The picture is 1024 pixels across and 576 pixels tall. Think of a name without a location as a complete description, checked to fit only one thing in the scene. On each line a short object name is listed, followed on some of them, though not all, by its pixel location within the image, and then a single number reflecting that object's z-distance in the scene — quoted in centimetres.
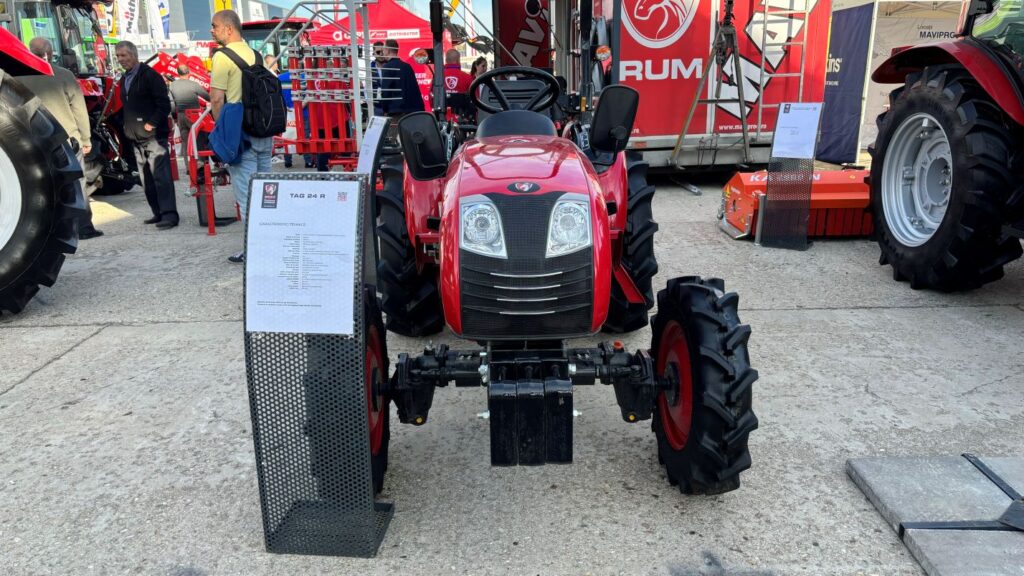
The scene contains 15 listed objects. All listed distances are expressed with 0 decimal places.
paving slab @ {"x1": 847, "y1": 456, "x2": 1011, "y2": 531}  256
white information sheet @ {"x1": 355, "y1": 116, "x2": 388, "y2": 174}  380
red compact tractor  249
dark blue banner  977
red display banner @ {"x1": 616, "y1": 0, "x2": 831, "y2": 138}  843
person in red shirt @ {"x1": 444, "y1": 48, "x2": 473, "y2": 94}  1130
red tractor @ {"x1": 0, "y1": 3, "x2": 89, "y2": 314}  473
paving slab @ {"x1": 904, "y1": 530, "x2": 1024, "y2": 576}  229
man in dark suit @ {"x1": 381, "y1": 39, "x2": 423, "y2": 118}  957
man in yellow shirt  589
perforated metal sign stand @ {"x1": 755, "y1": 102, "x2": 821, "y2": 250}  601
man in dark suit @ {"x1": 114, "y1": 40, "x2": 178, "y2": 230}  715
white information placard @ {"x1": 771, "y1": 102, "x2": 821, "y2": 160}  599
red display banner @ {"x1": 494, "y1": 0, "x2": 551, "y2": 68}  1263
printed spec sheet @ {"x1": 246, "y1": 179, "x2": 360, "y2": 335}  229
